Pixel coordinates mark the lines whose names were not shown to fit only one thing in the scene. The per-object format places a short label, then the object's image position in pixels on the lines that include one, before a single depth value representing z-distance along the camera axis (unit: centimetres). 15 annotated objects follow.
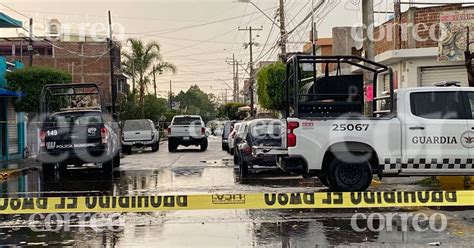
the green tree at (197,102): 13995
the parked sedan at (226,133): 3219
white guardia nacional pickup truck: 1121
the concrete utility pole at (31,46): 3142
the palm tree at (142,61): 5647
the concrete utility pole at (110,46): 3847
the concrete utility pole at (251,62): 5994
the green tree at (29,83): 2445
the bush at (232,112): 7644
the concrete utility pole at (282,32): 3578
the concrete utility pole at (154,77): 5821
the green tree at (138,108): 5003
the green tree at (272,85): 4178
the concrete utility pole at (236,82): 10420
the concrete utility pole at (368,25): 1753
